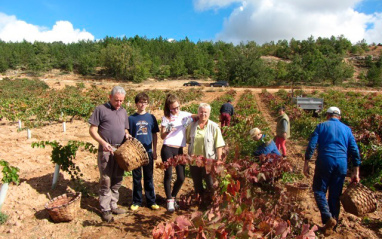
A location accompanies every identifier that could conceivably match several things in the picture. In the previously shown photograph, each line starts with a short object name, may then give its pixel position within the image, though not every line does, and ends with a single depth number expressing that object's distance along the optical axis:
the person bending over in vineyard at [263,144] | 3.94
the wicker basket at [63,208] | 3.12
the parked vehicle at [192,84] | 38.86
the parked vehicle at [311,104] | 13.07
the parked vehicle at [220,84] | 38.31
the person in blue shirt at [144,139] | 3.50
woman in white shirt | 3.39
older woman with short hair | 3.18
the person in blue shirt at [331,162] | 3.19
